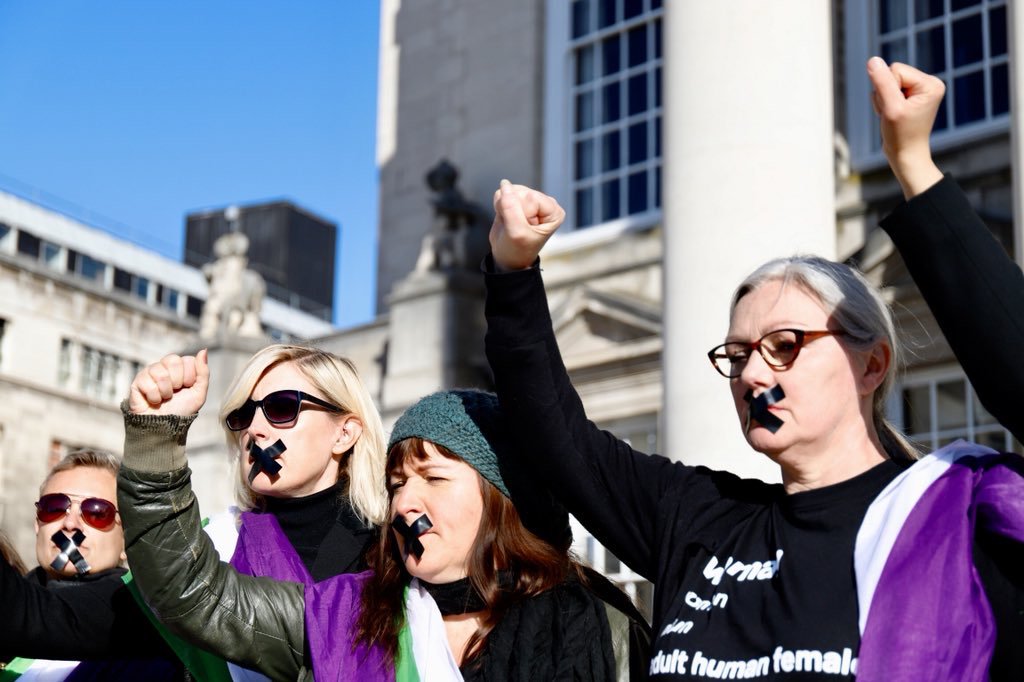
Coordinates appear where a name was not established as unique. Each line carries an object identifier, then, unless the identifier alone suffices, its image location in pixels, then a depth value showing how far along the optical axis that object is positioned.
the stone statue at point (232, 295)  17.47
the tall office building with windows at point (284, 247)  62.91
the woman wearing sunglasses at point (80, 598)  3.85
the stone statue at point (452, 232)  15.58
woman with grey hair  2.82
